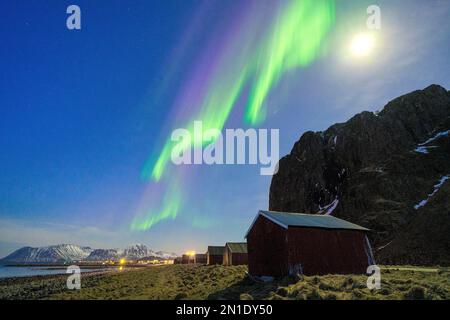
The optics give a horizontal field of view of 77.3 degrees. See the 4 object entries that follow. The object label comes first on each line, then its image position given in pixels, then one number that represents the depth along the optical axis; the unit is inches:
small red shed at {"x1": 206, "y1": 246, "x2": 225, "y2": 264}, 2815.0
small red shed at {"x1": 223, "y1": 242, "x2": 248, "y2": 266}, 2292.1
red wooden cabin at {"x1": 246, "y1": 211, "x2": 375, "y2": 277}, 934.4
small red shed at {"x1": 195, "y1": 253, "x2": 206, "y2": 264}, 3915.1
